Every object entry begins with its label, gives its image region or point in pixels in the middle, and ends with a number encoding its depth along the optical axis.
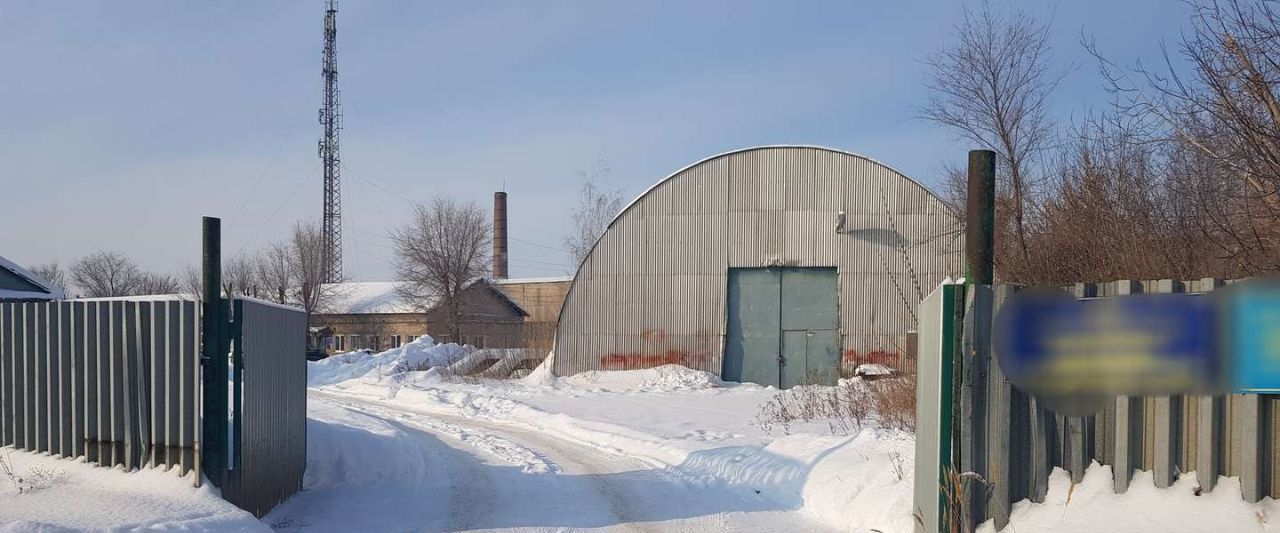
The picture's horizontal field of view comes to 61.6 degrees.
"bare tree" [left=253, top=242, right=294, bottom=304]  77.31
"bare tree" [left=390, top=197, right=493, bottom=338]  65.81
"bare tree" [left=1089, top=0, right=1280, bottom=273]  9.27
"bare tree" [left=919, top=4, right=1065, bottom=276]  21.68
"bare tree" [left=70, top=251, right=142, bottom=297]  90.75
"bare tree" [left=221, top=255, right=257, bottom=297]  73.12
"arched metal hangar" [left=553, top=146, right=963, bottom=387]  29.70
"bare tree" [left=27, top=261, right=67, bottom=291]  95.37
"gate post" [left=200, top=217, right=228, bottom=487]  9.30
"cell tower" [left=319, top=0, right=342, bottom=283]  72.31
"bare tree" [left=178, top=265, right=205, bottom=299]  70.99
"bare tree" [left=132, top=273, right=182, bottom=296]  84.53
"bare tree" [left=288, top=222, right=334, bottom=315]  73.25
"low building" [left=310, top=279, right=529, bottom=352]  65.62
